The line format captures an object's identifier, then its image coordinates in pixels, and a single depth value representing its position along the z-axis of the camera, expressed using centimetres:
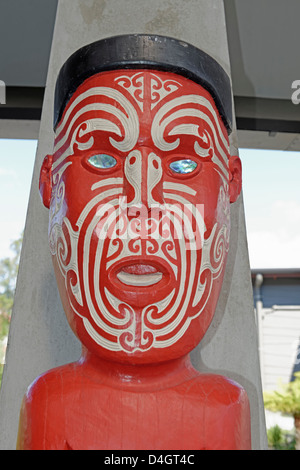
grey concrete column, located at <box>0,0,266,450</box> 168
